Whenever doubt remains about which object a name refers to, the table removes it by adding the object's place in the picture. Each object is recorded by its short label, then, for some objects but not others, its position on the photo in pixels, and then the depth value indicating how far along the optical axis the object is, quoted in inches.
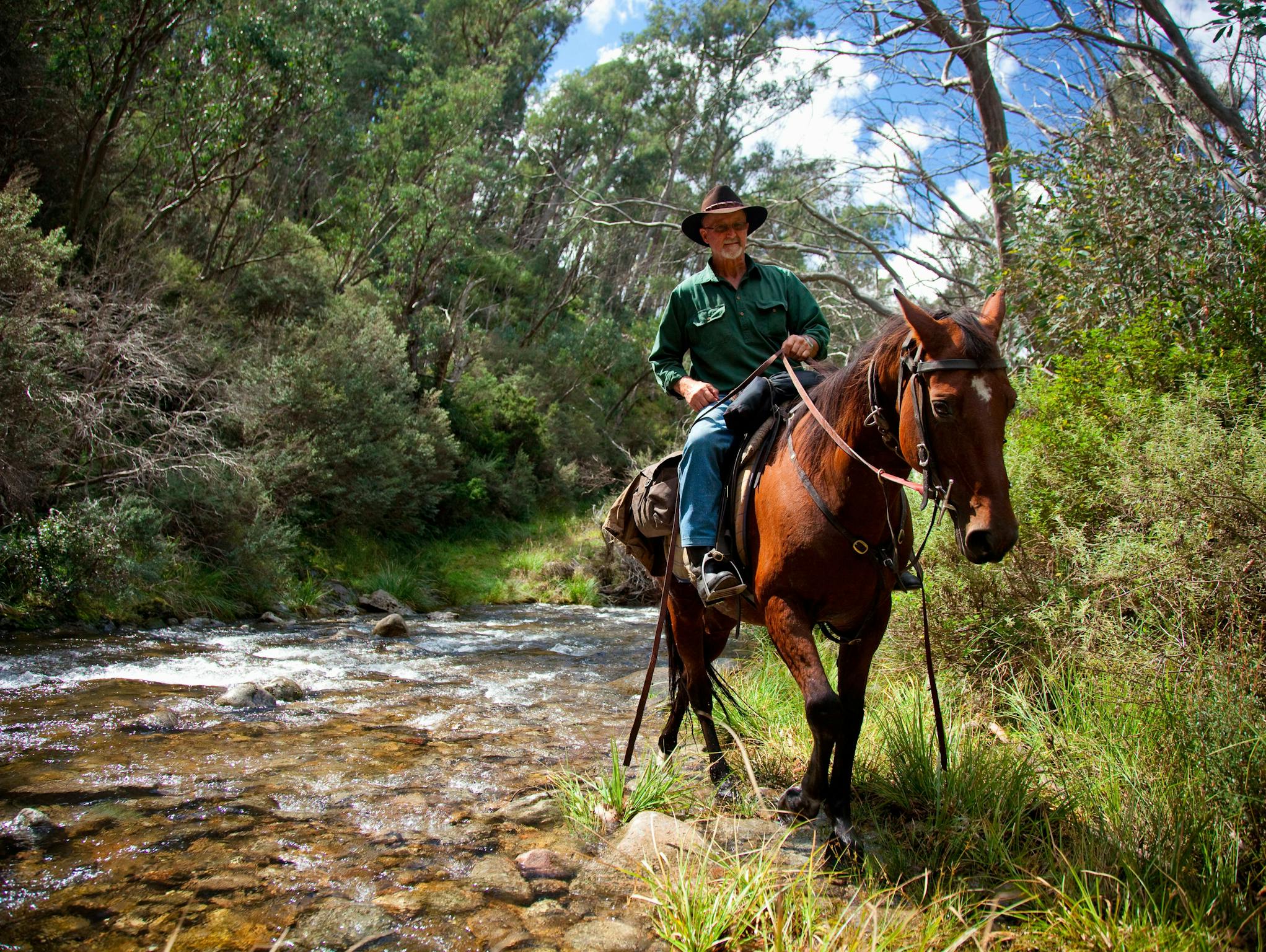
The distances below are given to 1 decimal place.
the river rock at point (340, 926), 106.7
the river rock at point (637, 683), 307.4
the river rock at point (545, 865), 129.2
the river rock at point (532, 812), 153.2
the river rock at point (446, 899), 117.3
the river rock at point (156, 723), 213.8
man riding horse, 174.4
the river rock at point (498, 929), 108.3
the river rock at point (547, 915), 113.6
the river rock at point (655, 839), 131.0
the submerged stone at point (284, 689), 265.3
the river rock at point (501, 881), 122.3
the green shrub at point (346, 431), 574.9
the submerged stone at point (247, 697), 248.4
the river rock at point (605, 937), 107.5
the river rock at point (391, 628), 441.1
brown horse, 106.3
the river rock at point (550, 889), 122.9
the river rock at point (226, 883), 119.8
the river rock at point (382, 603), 558.9
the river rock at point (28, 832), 131.0
